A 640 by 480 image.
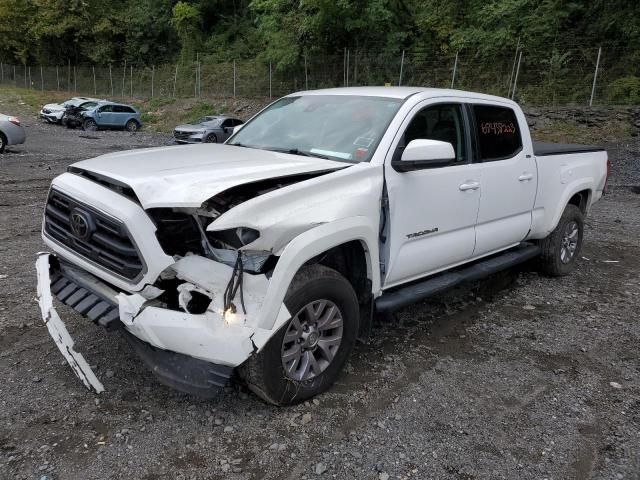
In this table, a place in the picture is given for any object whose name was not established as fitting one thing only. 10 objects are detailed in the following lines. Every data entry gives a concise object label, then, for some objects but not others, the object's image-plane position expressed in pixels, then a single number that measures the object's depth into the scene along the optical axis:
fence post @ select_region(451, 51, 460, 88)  22.05
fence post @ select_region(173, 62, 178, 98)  37.21
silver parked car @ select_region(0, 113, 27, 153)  14.13
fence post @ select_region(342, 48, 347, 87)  27.19
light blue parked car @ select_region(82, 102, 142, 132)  26.25
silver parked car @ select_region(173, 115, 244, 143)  21.11
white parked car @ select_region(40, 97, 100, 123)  27.22
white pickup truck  2.89
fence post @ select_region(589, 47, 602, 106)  17.81
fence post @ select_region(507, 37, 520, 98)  20.61
